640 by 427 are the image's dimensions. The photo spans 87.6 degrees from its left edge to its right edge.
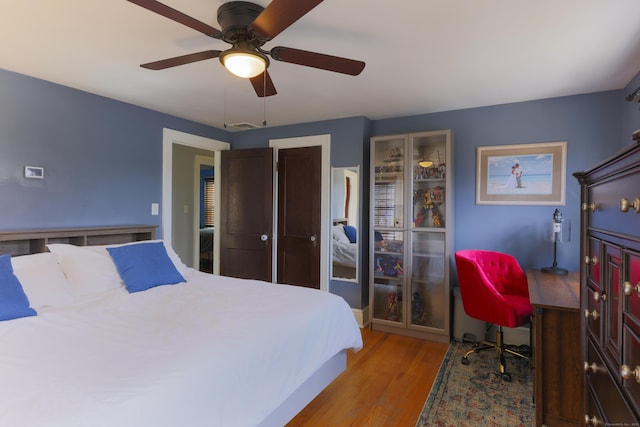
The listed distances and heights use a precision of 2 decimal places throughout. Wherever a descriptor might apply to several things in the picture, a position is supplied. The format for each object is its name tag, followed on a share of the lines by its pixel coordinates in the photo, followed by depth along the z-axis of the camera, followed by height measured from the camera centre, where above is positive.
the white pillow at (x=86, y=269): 2.30 -0.43
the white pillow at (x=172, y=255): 2.61 -0.41
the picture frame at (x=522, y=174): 3.13 +0.37
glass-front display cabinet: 3.37 -0.23
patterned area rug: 2.11 -1.31
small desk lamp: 2.93 -0.19
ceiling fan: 1.42 +0.85
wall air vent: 3.24 +0.84
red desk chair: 2.61 -0.69
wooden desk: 1.84 -0.85
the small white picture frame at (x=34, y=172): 2.65 +0.29
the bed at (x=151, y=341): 1.11 -0.60
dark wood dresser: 0.91 -0.25
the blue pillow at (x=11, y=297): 1.77 -0.49
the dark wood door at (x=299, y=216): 3.97 -0.07
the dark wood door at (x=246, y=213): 4.14 -0.04
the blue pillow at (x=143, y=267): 2.45 -0.45
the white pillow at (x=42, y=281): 2.05 -0.47
